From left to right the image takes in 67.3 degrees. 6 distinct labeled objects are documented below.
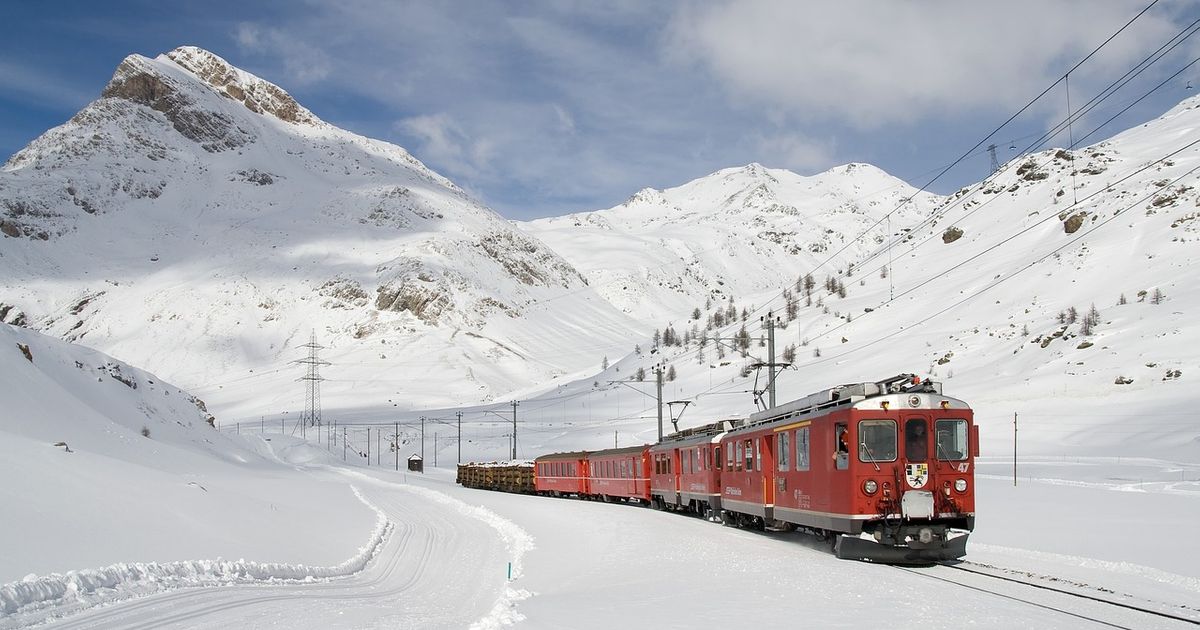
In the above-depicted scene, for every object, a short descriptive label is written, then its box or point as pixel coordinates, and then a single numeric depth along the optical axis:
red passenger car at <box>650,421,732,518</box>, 30.62
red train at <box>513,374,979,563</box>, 17.97
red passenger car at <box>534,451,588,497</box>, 51.56
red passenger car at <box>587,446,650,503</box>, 41.47
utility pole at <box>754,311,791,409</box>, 32.91
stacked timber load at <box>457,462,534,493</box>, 60.72
